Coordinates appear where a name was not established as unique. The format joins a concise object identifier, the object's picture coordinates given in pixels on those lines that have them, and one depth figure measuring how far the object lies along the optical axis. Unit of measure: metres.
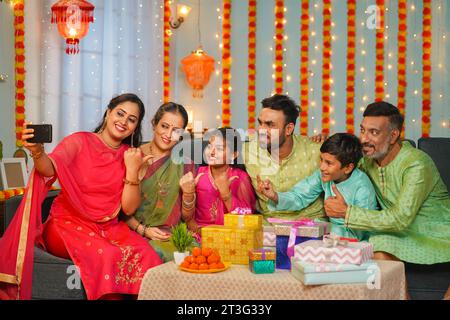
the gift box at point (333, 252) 2.44
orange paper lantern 7.34
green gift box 2.51
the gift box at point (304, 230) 2.69
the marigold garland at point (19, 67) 5.24
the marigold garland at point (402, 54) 7.37
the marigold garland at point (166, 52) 7.59
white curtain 5.46
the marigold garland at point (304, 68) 7.63
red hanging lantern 5.23
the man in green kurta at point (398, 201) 3.20
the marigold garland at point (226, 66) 7.76
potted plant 2.73
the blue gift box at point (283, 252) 2.66
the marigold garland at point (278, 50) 7.68
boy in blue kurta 3.35
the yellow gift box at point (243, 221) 2.74
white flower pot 2.64
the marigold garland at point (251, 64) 7.71
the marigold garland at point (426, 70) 7.33
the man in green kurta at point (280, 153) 3.69
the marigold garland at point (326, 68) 7.58
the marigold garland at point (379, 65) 7.45
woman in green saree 3.50
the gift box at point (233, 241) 2.68
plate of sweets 2.51
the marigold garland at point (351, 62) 7.50
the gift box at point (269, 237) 2.72
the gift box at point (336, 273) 2.35
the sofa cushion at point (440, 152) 3.72
